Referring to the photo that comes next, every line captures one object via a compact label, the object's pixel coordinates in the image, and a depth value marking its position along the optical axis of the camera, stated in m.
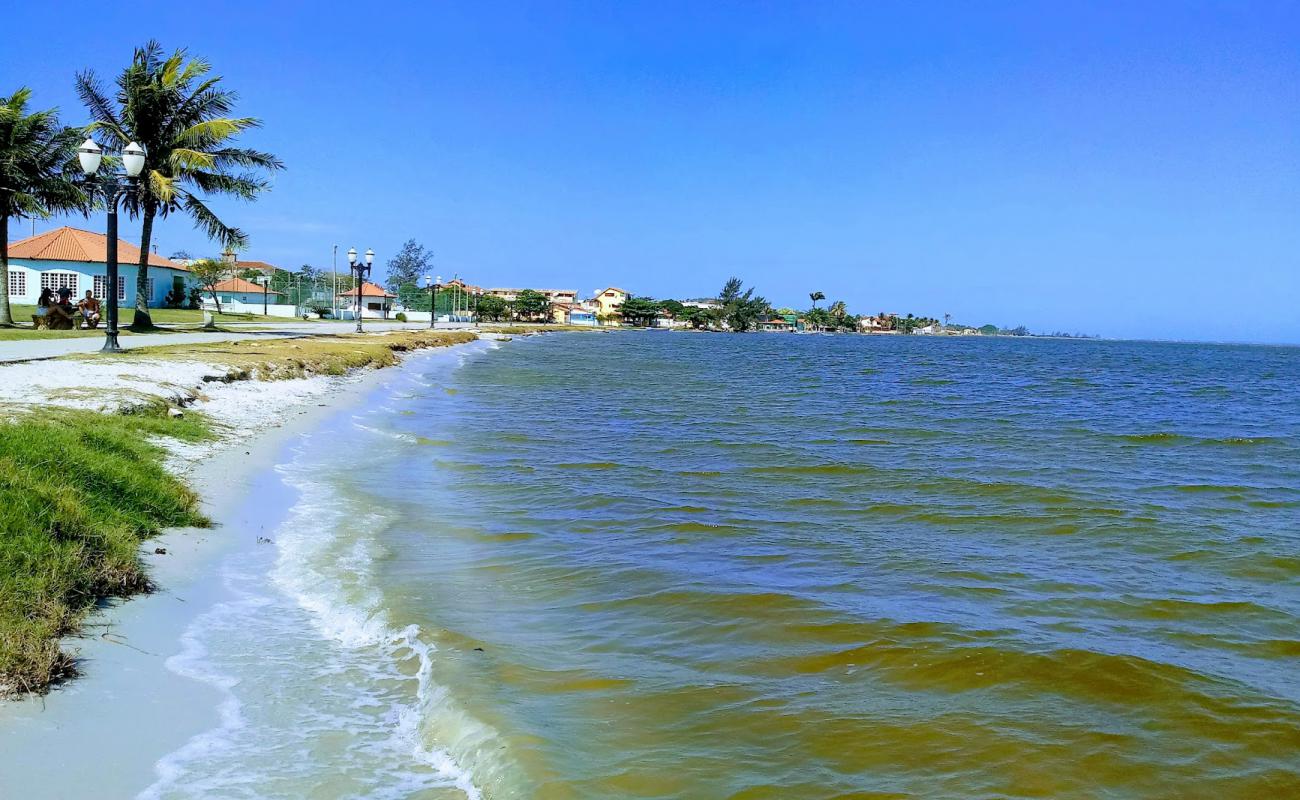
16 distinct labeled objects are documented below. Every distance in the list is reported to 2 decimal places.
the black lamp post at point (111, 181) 17.07
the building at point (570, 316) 168.50
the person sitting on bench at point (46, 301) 28.18
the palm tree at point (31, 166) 25.39
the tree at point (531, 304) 142.38
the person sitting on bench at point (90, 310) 25.91
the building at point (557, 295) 192.68
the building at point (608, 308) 186.25
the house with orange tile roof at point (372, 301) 94.06
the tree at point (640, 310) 179.38
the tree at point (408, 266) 163.62
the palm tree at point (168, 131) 29.30
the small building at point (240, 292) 76.31
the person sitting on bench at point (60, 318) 24.22
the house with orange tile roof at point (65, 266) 46.56
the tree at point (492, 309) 127.88
